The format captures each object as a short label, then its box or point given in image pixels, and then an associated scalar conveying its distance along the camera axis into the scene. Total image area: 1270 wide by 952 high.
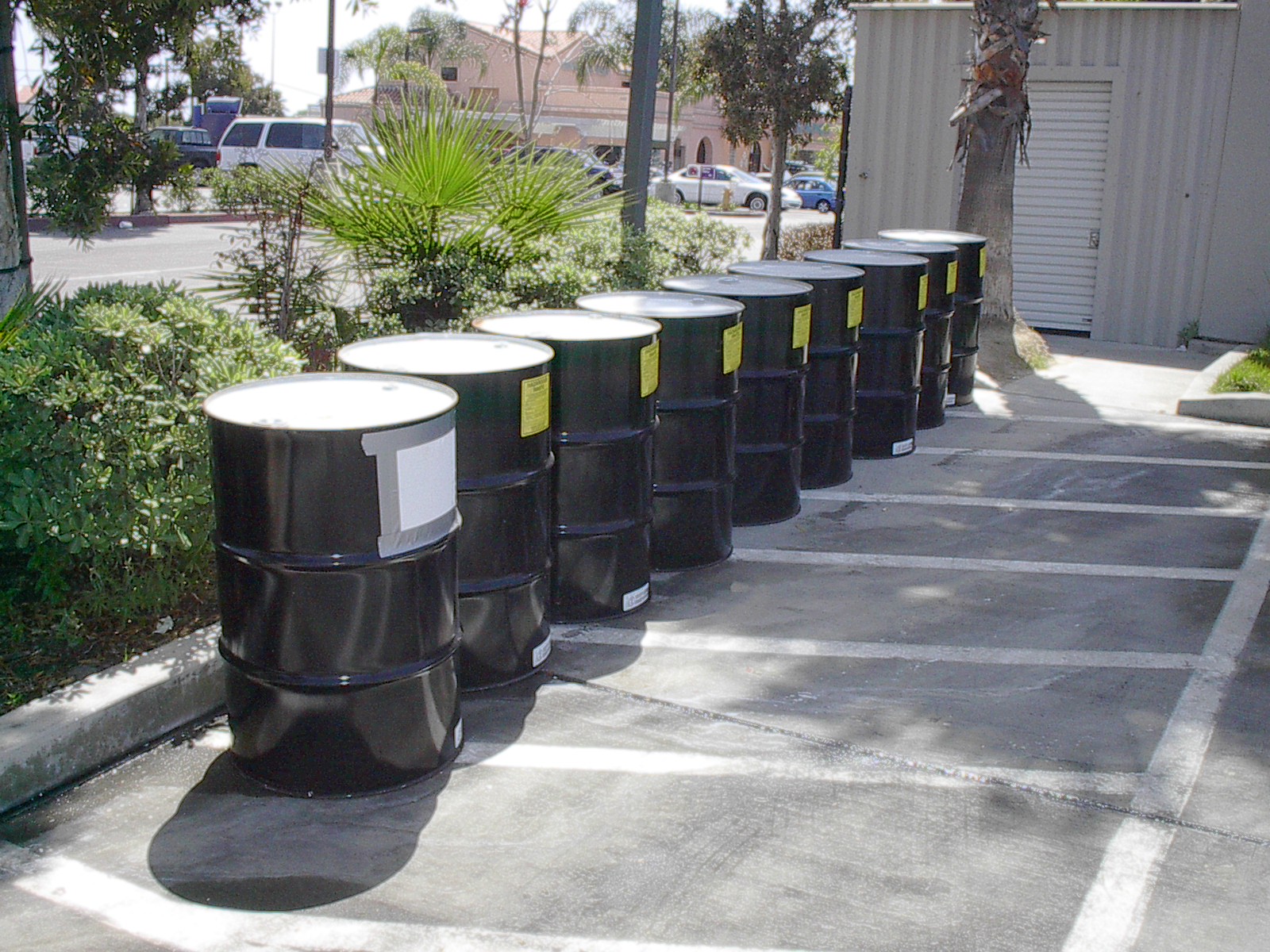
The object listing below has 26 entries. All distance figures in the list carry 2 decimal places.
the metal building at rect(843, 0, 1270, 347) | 13.64
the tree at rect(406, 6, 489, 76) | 49.00
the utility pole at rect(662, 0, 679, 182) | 35.34
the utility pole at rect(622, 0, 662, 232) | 8.99
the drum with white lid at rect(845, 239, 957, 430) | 9.26
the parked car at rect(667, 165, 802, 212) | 45.03
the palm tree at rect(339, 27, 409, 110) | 47.81
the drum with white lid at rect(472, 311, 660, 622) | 5.36
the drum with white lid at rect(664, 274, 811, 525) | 6.90
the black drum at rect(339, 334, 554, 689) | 4.73
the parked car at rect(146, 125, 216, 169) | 34.81
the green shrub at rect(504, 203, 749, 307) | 7.91
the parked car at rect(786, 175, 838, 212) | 43.84
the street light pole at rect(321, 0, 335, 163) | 25.28
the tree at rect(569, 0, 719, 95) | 42.00
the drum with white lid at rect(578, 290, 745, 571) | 6.10
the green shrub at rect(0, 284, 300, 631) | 4.70
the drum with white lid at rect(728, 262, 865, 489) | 7.65
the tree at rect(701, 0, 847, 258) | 23.23
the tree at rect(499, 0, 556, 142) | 31.83
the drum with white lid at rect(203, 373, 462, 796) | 3.90
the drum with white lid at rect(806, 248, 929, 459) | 8.37
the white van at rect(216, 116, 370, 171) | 32.03
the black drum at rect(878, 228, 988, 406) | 9.98
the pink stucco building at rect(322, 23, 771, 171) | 57.50
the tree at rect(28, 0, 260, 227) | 6.29
